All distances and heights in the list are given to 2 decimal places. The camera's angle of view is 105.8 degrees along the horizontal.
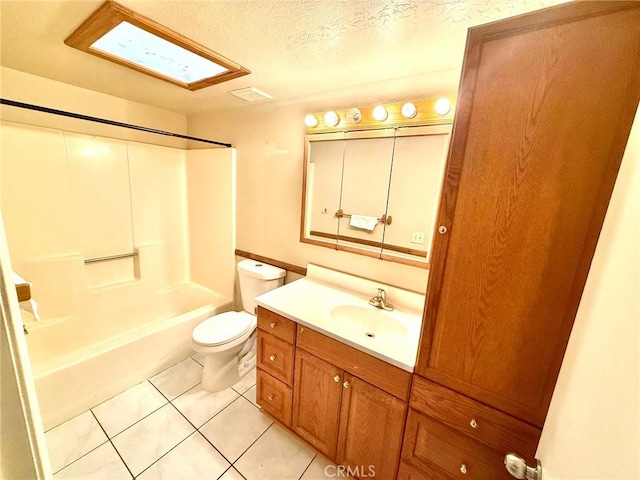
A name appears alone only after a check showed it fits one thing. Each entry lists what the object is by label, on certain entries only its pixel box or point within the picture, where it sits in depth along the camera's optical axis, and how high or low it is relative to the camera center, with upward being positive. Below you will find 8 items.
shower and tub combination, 1.62 -0.58
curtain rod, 1.25 +0.37
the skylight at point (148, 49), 1.00 +0.68
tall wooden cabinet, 0.60 +0.00
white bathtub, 1.45 -1.25
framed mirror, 1.35 +0.05
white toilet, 1.72 -1.04
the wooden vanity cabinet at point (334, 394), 1.06 -0.99
